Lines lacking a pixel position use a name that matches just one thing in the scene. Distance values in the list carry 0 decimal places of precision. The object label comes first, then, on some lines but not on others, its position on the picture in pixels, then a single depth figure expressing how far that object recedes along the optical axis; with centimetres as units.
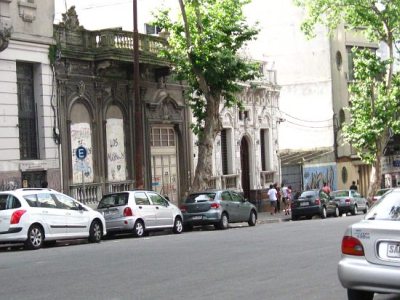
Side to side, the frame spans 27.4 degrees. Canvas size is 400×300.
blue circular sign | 2633
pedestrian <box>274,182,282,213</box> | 4228
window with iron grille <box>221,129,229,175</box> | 4072
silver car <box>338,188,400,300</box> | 884
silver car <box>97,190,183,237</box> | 2525
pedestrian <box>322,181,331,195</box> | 4074
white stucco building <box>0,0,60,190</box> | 2767
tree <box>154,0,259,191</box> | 3011
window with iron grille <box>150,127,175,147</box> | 3528
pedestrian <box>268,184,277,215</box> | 4084
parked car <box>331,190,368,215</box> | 4097
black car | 3784
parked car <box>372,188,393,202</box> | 3984
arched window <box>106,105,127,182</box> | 3244
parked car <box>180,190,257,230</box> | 2867
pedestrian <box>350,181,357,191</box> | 4840
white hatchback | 2028
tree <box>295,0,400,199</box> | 4222
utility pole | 2773
